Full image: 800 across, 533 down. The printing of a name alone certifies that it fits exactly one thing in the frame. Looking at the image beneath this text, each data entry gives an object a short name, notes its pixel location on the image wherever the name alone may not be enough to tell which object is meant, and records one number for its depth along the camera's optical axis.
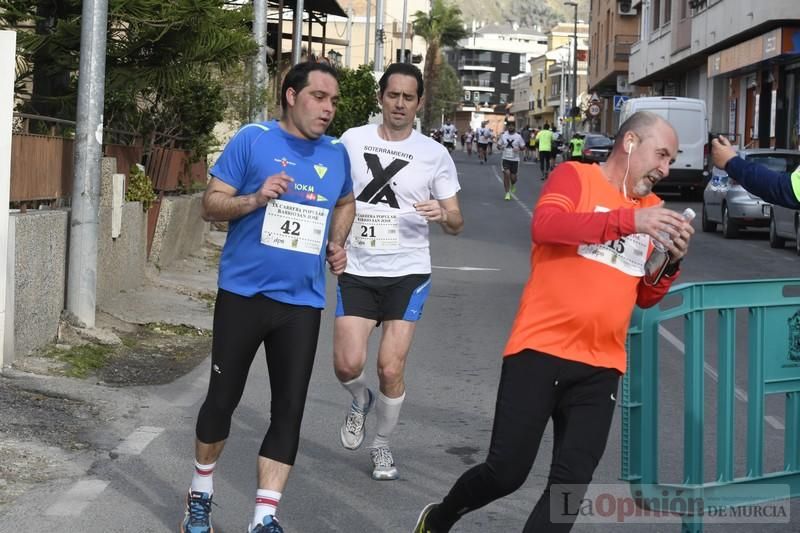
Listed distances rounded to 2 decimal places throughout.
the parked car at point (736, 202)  24.62
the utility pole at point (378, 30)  52.22
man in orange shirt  4.77
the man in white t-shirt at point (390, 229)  7.04
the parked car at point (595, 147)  47.31
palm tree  110.25
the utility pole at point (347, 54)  71.61
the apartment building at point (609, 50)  78.56
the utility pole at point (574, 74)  83.06
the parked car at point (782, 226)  22.33
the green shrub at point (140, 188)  15.03
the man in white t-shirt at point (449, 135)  67.00
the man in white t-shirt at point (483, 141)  67.94
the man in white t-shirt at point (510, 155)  36.97
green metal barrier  5.20
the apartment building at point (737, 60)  38.00
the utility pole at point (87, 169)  11.18
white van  37.88
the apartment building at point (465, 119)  190.12
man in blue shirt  5.63
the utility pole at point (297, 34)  29.31
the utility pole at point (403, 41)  61.19
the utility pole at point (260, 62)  21.16
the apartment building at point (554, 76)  148.12
